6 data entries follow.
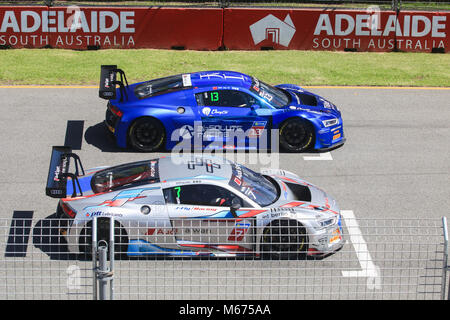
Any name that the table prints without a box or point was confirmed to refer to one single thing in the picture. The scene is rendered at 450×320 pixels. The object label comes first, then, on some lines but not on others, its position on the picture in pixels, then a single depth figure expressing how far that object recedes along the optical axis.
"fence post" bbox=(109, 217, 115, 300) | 12.12
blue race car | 25.17
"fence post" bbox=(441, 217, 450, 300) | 12.48
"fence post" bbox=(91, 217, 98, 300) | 12.23
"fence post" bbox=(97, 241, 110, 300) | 11.97
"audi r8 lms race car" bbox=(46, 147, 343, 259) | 17.44
